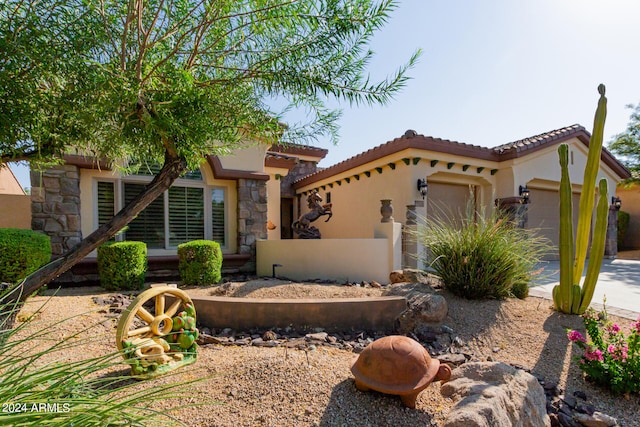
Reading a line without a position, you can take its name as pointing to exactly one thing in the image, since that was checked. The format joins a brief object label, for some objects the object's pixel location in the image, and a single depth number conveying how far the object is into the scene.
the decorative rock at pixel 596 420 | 2.24
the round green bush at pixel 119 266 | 5.18
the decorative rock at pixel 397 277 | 5.59
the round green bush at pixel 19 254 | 4.01
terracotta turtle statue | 2.04
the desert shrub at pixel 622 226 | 13.98
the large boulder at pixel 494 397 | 1.81
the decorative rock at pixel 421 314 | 3.78
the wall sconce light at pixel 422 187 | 7.31
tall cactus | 3.92
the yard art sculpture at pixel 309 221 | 7.20
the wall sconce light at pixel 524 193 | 8.33
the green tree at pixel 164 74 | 1.62
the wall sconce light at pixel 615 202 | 10.89
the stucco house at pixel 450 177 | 7.45
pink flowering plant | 2.54
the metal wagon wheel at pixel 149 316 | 2.37
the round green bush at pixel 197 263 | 5.57
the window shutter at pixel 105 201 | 6.15
